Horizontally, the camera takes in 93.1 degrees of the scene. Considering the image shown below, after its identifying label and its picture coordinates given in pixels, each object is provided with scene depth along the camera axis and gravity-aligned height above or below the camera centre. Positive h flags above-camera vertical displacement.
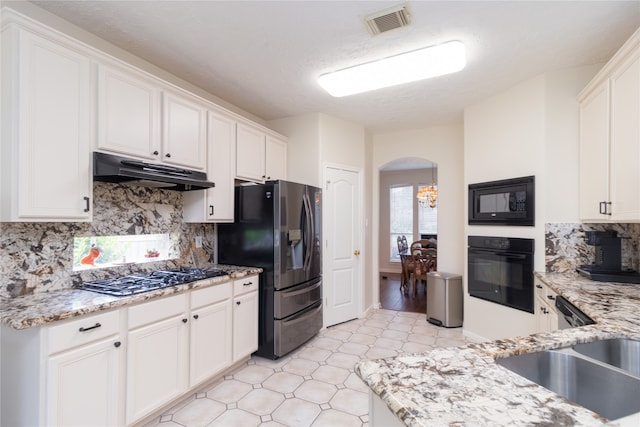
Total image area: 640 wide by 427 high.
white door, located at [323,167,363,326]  3.74 -0.40
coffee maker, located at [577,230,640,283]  2.24 -0.30
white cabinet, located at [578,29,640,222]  1.79 +0.52
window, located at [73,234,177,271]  2.08 -0.27
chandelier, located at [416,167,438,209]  6.25 +0.43
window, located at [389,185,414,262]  7.57 +0.04
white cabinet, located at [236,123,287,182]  3.05 +0.66
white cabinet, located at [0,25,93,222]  1.56 +0.46
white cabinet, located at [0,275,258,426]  1.46 -0.85
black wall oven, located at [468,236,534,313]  2.77 -0.54
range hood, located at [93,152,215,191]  1.87 +0.28
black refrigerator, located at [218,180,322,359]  2.87 -0.37
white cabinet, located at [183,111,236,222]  2.70 +0.33
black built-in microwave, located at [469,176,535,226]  2.78 +0.14
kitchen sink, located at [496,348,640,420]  0.97 -0.55
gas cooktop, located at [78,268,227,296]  1.91 -0.48
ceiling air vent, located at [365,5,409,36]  1.90 +1.28
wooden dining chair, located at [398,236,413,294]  5.30 -0.92
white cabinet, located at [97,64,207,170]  1.93 +0.69
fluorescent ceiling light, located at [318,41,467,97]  2.29 +1.22
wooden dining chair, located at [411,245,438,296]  4.89 -0.73
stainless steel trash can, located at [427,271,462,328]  3.72 -1.06
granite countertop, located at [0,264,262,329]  1.39 -0.48
